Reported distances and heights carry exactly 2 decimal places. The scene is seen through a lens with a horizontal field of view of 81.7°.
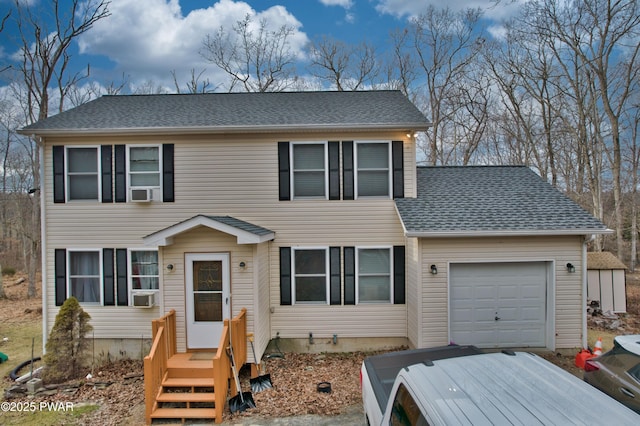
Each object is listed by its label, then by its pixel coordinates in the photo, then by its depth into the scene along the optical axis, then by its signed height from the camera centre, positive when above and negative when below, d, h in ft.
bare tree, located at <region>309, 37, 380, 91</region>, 72.49 +30.22
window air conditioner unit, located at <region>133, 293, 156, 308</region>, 28.04 -6.51
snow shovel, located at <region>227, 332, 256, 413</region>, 19.77 -10.22
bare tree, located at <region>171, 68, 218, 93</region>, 68.33 +24.28
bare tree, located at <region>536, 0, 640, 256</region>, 51.21 +22.25
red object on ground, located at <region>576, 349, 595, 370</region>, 23.55 -9.58
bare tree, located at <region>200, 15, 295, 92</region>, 68.74 +30.29
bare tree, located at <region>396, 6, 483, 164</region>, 69.36 +28.66
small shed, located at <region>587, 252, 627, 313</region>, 36.45 -7.57
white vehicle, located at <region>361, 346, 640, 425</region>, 7.21 -4.06
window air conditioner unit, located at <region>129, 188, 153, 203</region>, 28.35 +1.47
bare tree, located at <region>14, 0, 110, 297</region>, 53.83 +26.61
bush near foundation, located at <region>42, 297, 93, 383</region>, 24.75 -8.88
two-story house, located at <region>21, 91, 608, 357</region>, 28.45 +0.37
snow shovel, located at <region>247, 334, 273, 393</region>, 21.95 -10.27
